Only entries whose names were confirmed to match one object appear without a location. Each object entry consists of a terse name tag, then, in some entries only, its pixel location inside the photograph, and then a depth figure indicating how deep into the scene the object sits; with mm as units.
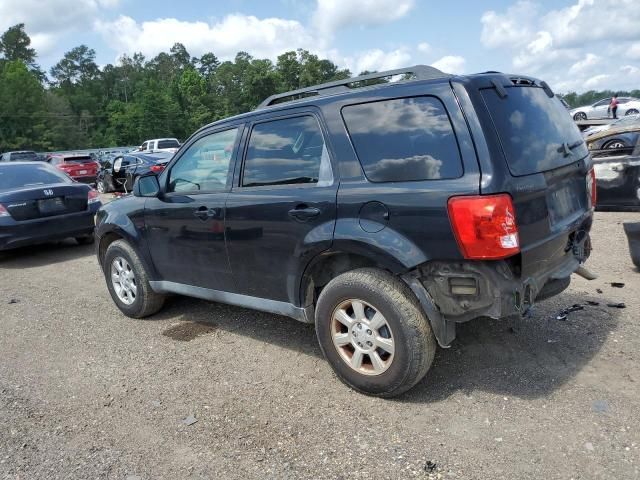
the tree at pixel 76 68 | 124062
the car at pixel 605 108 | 27719
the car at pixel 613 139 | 9297
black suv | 2975
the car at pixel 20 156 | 33375
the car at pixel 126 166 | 18344
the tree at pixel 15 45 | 114812
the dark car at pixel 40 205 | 7930
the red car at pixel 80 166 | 22766
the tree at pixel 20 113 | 80750
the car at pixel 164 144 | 34469
